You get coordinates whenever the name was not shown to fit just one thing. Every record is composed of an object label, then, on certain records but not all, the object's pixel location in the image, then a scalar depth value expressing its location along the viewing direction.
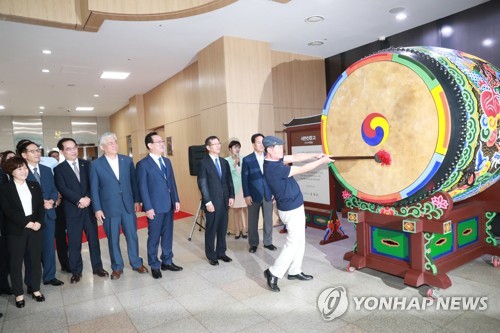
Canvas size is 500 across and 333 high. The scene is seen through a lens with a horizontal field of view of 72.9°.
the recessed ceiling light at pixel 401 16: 5.17
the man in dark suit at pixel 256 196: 4.54
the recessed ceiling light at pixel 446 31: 5.29
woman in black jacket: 3.05
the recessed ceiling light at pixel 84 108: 12.66
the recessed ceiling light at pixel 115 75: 7.94
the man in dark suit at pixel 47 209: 3.58
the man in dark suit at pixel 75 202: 3.68
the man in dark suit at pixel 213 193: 4.00
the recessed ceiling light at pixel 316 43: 6.25
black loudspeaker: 5.82
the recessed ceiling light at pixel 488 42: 4.83
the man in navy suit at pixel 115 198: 3.66
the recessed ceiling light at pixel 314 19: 5.13
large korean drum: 2.64
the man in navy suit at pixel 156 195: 3.72
